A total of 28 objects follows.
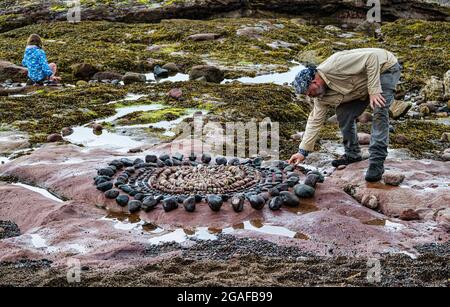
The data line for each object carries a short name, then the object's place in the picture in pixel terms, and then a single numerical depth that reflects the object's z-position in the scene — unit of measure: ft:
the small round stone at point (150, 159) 26.12
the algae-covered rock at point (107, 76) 49.49
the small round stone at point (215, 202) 20.98
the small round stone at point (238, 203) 21.02
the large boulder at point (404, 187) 21.57
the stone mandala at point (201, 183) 21.52
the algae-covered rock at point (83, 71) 50.98
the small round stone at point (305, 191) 22.31
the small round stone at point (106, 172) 24.60
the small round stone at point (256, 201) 21.16
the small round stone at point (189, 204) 21.03
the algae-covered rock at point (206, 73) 48.03
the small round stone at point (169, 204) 21.08
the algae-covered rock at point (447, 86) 41.63
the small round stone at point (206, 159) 26.23
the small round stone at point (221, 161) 25.71
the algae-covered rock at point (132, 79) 48.49
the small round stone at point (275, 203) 21.34
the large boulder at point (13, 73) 50.24
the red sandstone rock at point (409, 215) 20.88
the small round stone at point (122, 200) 22.07
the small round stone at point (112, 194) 22.65
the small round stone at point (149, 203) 21.47
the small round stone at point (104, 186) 23.20
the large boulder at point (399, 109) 38.35
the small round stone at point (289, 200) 21.70
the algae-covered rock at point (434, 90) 42.19
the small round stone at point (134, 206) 21.62
